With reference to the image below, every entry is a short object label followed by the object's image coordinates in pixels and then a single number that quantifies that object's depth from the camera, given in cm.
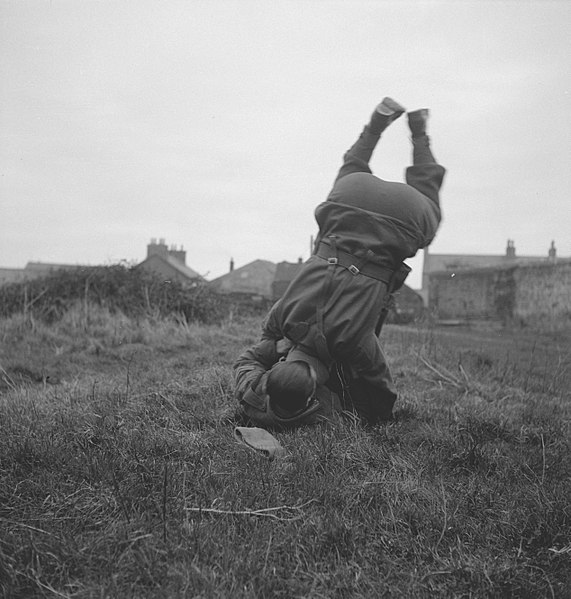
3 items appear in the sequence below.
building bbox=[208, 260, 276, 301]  4394
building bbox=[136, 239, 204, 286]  4147
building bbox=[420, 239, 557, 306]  5565
